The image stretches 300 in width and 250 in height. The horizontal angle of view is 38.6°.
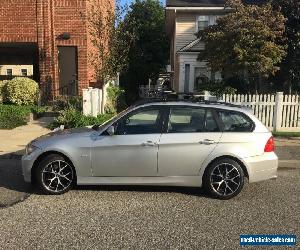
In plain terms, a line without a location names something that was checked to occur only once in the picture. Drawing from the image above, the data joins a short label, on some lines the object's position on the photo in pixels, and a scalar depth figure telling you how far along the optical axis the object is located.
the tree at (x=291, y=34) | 16.12
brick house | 17.02
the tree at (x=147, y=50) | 37.78
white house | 24.95
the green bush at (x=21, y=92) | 16.19
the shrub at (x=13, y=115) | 14.02
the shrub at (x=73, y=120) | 13.22
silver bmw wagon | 6.85
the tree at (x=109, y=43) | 15.36
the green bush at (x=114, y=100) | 17.74
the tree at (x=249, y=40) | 14.68
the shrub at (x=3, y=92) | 16.48
